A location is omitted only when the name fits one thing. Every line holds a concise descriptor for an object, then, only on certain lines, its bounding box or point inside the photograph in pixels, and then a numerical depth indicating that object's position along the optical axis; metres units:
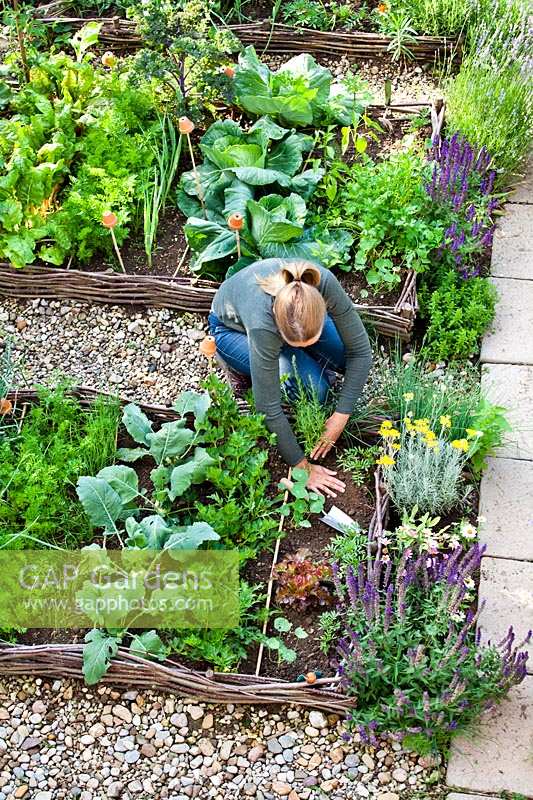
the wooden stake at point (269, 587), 3.55
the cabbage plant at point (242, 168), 4.76
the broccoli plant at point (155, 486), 3.72
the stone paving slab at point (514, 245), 4.91
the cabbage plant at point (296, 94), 5.13
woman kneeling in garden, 3.56
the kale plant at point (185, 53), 4.80
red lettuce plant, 3.68
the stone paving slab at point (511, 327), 4.57
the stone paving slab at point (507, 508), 3.94
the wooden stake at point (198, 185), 4.73
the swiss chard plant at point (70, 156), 4.80
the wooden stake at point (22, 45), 5.26
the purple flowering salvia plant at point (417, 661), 3.26
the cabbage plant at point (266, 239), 4.59
